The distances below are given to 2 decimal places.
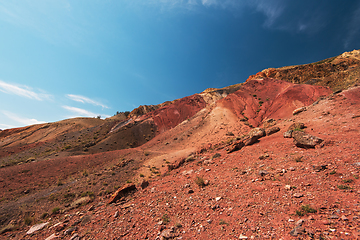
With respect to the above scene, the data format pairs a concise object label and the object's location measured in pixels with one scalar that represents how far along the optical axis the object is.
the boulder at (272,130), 14.45
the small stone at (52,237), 6.87
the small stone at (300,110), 20.80
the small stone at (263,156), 9.57
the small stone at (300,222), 4.02
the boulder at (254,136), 13.24
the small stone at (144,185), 10.90
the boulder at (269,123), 20.23
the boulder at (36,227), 8.10
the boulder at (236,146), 12.94
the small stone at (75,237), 6.43
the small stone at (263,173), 7.51
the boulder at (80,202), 10.70
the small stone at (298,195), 5.20
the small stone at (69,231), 7.03
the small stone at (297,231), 3.72
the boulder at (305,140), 8.87
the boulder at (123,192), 9.79
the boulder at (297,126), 13.10
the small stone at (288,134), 11.68
